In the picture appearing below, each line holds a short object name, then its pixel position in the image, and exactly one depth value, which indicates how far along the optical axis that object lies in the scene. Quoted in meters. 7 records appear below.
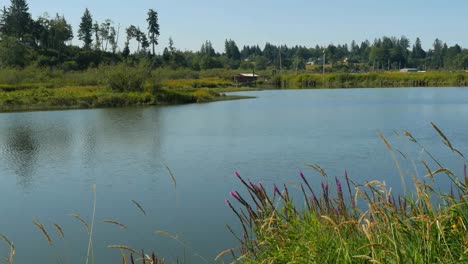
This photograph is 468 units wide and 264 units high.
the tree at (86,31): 76.56
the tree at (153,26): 76.69
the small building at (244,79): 71.98
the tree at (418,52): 160.62
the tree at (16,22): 67.62
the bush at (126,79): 37.38
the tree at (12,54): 50.91
